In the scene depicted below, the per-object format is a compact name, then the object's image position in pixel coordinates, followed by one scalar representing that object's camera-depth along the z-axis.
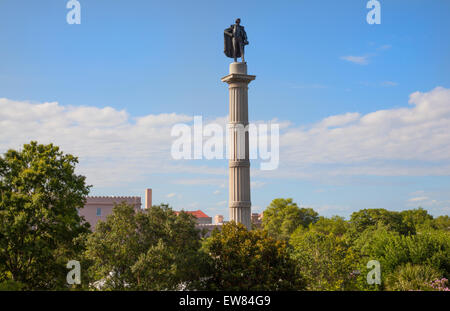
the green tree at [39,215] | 29.47
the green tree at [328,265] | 35.41
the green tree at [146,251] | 25.73
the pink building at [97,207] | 83.19
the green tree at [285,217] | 87.38
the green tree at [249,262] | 28.12
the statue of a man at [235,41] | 36.66
